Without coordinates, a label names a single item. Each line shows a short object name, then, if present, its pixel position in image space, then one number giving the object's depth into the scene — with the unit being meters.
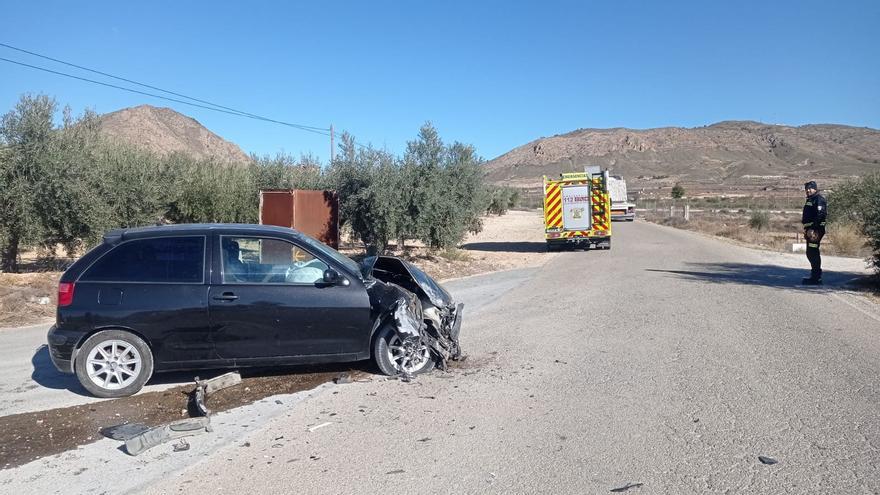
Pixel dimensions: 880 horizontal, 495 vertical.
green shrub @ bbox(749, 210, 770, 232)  38.62
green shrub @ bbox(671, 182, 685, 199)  84.82
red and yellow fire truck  26.00
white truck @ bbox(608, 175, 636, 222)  50.22
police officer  13.90
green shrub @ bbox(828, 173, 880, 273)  27.46
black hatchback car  6.53
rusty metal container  18.56
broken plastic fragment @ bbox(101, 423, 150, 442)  5.38
